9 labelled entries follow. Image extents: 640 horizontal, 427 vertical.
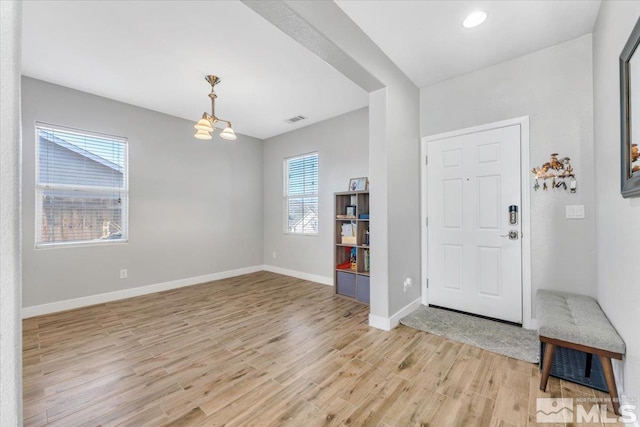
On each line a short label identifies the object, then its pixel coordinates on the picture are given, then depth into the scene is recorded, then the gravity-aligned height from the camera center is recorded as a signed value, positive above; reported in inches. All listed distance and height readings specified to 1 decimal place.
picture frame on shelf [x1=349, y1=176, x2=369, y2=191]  155.4 +18.4
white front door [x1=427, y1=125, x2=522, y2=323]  107.5 -4.1
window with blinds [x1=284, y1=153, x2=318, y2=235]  190.2 +15.9
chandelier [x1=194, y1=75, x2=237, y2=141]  111.9 +37.9
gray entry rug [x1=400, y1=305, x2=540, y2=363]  89.0 -44.2
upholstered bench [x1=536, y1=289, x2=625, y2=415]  61.8 -28.5
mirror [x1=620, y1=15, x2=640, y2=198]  51.6 +20.2
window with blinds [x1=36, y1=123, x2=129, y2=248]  129.1 +14.7
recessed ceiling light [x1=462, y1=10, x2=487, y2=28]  84.6 +62.9
